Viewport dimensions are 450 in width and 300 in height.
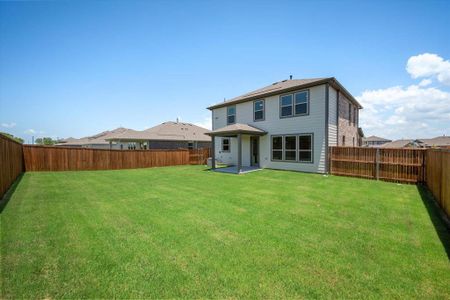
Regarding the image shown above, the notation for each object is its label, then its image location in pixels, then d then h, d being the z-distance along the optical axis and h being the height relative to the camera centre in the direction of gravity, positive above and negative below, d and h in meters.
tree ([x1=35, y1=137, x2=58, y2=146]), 59.11 +1.92
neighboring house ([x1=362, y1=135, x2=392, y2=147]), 69.56 +1.30
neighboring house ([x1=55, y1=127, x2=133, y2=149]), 32.14 +0.44
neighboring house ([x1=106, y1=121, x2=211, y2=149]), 22.70 +0.99
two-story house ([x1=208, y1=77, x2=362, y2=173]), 11.43 +1.37
